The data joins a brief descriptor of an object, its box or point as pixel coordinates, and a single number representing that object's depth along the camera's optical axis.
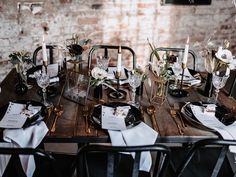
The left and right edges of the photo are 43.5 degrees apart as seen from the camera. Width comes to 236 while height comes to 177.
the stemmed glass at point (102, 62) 2.17
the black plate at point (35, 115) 1.50
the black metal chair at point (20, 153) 1.12
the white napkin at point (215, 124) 1.47
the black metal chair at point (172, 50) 2.39
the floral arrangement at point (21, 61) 1.85
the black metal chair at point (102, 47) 2.40
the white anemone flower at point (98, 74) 1.72
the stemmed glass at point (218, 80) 1.76
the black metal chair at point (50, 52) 2.34
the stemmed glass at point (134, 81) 1.74
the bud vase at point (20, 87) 1.86
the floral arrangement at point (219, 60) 1.77
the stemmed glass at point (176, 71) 2.02
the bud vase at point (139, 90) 1.87
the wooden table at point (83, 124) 1.43
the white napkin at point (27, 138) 1.39
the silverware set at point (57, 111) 1.55
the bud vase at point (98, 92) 1.81
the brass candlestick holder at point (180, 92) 1.90
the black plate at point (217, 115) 1.57
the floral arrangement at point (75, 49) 2.00
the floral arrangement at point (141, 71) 1.75
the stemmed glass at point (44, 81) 1.69
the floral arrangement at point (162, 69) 1.78
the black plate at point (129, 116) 1.54
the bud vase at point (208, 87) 1.92
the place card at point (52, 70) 2.10
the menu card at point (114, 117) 1.50
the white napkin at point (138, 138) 1.42
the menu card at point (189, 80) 2.08
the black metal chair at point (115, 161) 1.14
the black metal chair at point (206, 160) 1.21
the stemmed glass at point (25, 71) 1.91
